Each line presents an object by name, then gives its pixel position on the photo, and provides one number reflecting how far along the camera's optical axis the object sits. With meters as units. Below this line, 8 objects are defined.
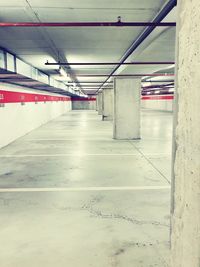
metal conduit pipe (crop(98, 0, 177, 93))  3.65
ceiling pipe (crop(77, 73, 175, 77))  10.12
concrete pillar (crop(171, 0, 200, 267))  1.52
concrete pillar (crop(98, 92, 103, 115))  28.42
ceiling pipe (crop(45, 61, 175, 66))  7.30
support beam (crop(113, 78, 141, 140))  11.09
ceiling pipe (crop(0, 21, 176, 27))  4.10
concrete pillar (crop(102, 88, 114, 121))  20.91
